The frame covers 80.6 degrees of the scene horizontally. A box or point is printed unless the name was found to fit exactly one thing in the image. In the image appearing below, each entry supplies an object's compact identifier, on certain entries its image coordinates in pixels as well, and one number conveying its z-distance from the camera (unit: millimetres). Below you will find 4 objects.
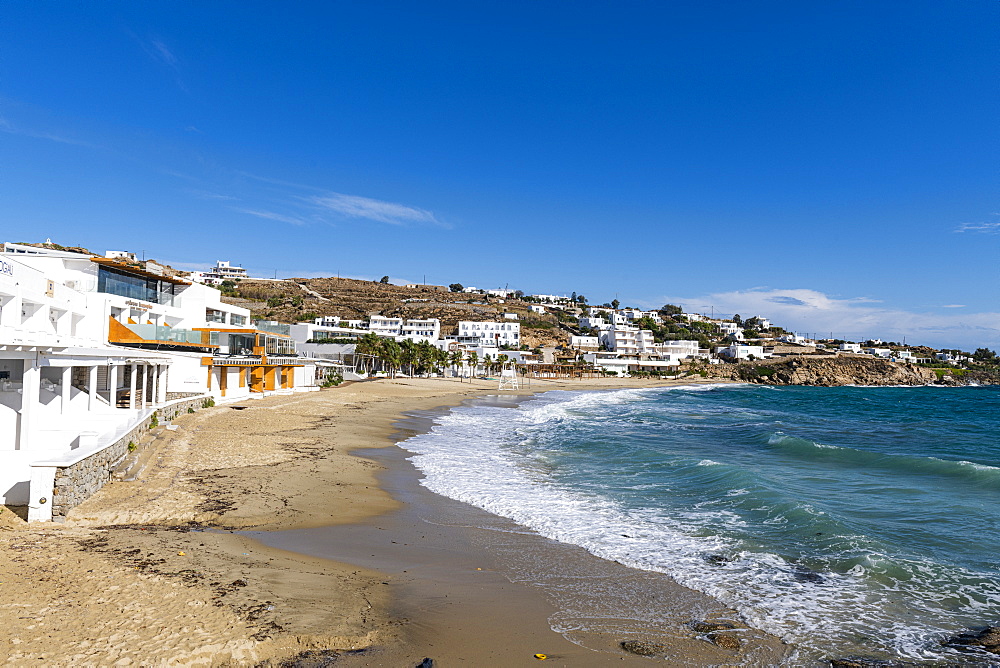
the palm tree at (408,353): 73062
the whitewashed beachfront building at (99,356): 11922
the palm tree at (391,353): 67756
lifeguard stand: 69750
